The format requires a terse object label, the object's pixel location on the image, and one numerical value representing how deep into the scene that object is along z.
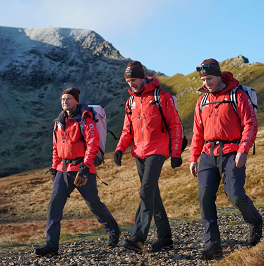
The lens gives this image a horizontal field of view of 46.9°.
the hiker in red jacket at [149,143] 7.20
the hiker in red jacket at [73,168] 7.98
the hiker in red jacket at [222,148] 6.50
